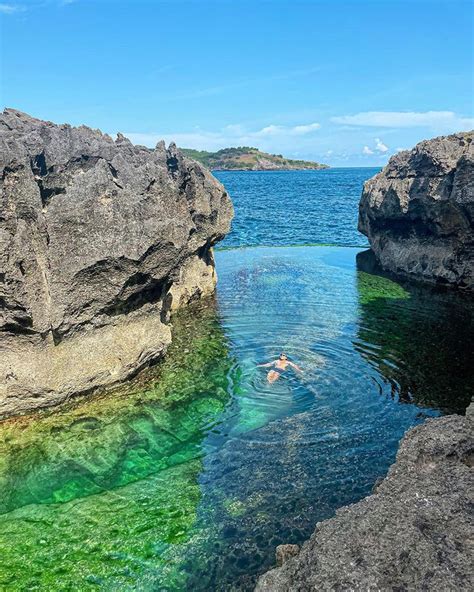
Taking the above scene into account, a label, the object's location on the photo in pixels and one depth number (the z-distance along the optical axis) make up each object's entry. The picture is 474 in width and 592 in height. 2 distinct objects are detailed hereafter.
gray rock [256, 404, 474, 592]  6.46
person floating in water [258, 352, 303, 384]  20.31
